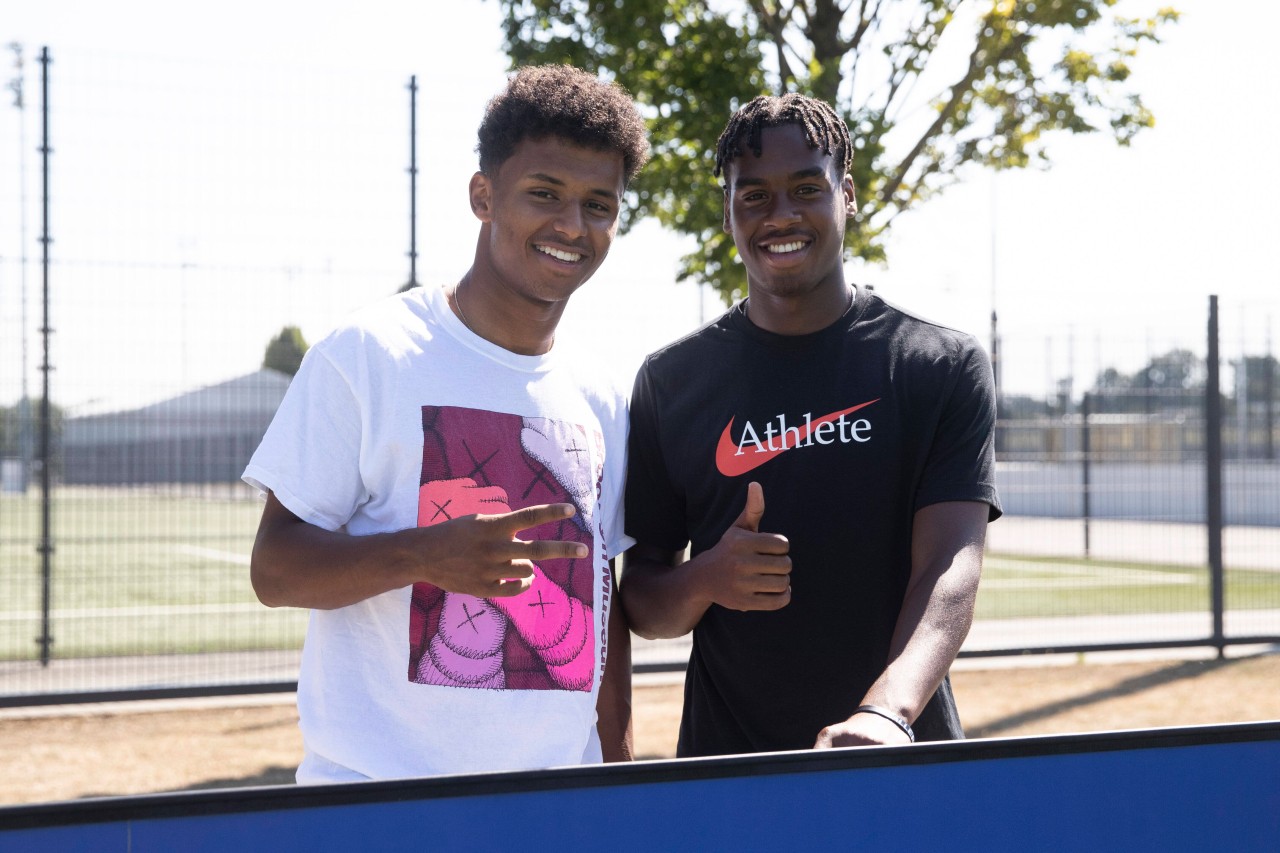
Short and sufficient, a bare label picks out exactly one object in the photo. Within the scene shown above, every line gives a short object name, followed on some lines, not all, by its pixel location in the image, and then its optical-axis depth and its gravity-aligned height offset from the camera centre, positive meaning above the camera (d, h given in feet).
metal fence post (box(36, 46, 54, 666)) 24.22 -1.36
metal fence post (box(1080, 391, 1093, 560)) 37.29 -0.18
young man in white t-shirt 6.09 -0.24
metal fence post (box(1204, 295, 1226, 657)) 30.68 +0.07
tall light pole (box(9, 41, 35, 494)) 22.98 +5.04
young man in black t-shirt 6.88 -0.09
